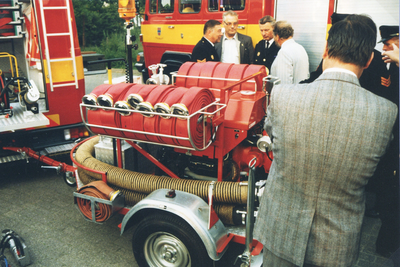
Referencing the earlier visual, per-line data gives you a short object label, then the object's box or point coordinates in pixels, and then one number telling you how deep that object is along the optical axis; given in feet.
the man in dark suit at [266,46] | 18.35
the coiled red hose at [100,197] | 10.64
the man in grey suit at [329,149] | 4.98
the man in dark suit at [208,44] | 16.67
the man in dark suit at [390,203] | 10.71
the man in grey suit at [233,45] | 17.49
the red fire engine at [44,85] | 15.25
